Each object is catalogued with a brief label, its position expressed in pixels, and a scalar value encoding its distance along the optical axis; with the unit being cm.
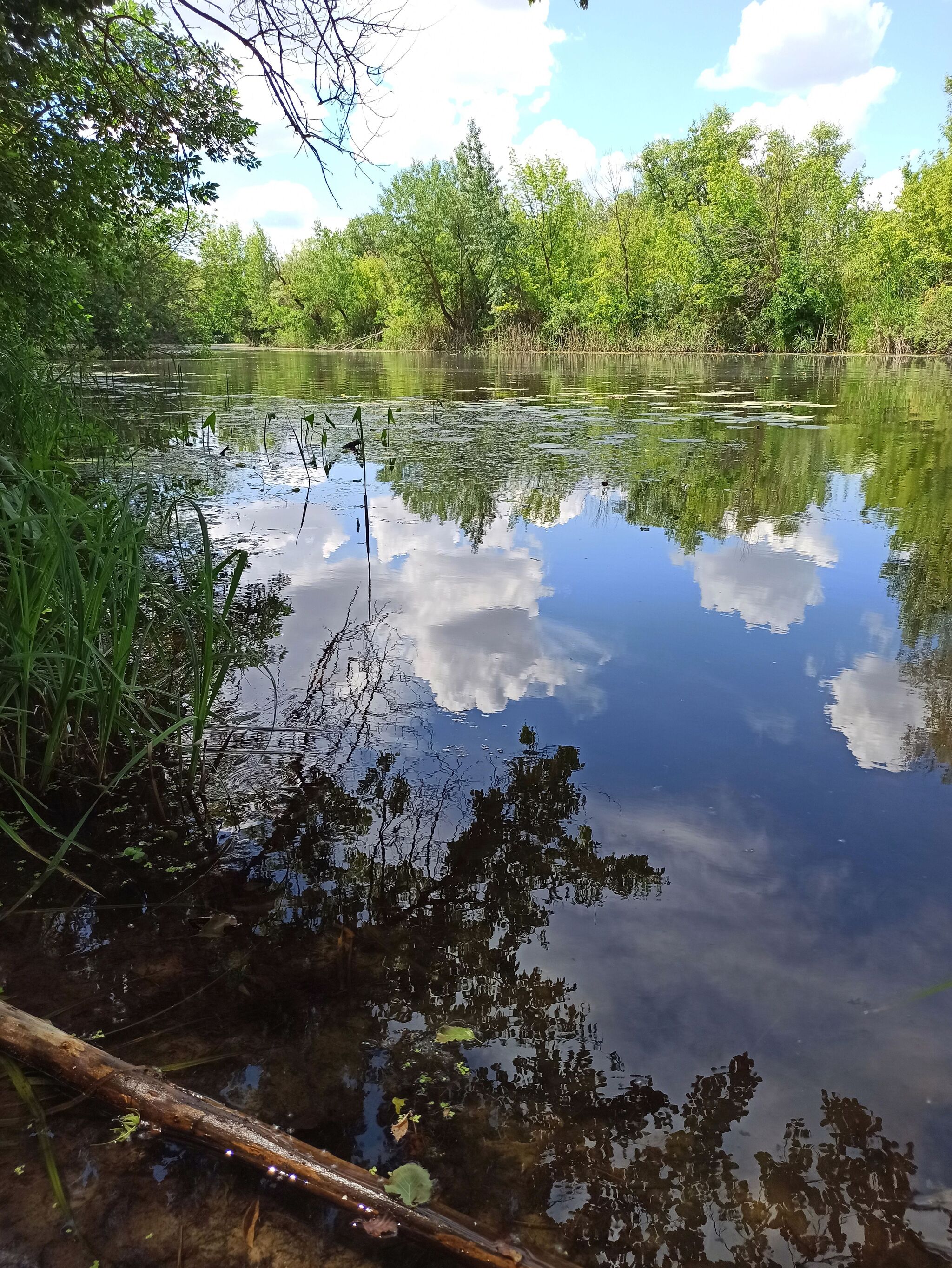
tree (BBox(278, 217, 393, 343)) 5441
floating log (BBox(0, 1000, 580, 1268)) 114
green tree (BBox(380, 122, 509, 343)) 3753
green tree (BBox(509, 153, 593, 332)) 3838
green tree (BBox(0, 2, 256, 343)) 540
